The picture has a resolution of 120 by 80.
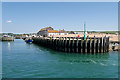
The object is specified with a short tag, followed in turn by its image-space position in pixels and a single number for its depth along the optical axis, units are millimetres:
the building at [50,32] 99774
